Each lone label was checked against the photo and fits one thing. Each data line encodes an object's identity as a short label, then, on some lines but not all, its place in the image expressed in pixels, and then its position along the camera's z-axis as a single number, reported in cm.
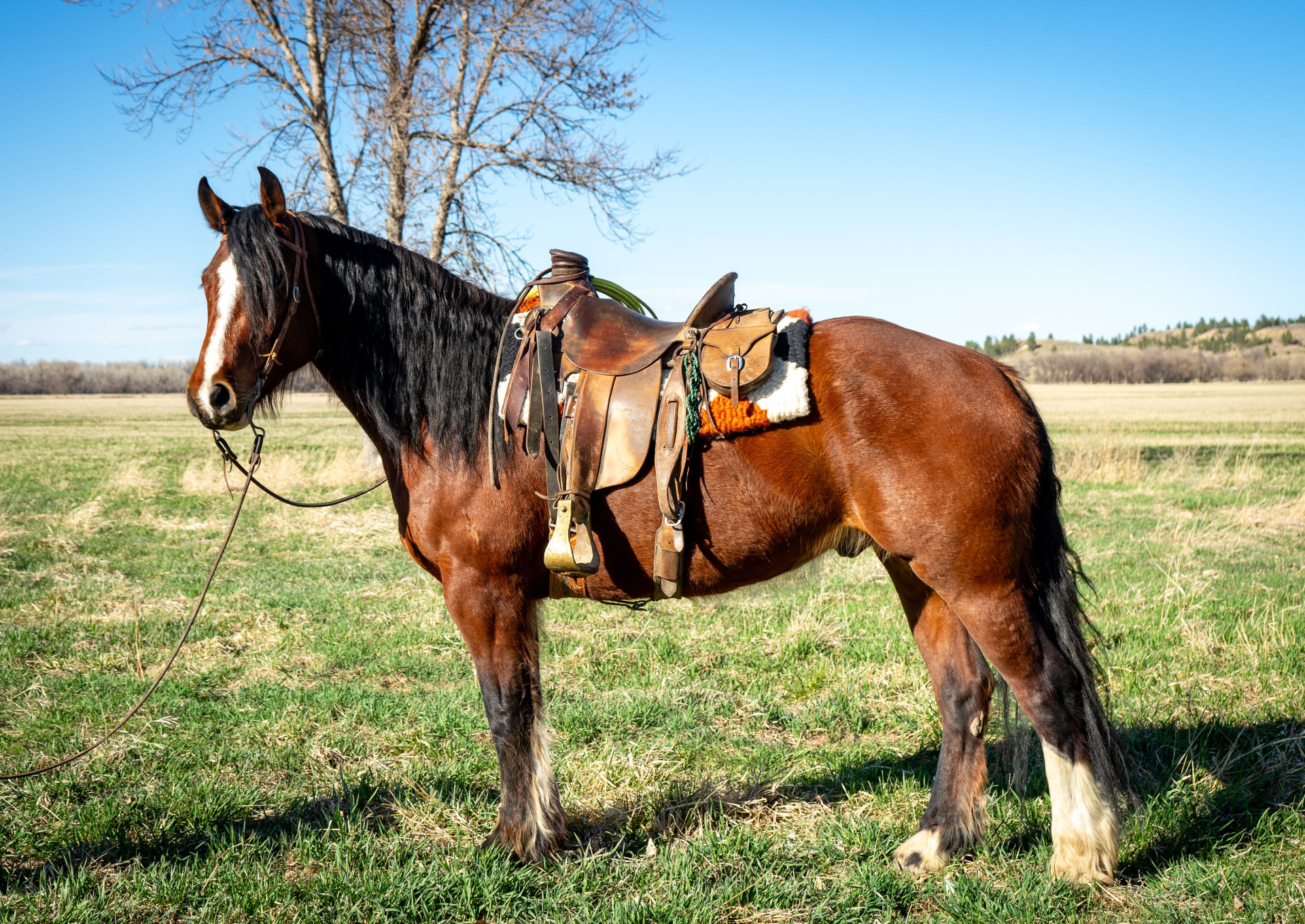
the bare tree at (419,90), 1270
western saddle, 271
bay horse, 265
